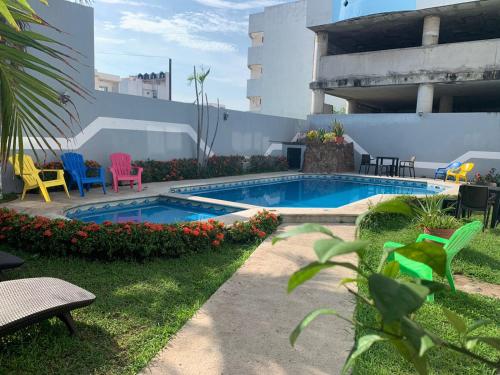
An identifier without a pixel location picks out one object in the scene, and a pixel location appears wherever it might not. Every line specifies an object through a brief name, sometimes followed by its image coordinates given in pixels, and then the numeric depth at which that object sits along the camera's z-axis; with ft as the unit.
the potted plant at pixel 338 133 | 53.42
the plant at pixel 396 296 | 1.88
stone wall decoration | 53.06
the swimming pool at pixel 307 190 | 34.40
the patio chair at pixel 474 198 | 19.48
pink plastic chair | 30.19
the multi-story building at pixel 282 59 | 95.81
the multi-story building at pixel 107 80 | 125.59
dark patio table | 50.08
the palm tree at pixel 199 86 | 41.60
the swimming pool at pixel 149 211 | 24.21
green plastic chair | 10.86
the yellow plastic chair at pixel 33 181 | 23.85
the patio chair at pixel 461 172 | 43.75
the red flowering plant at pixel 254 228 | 17.37
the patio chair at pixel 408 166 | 49.26
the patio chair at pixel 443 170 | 46.14
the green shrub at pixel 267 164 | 50.72
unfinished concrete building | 48.19
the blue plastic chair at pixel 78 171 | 27.25
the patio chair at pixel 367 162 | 51.78
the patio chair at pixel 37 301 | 7.40
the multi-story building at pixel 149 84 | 148.04
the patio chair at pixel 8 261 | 11.03
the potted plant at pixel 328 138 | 52.90
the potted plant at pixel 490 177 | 41.96
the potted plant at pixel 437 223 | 16.40
